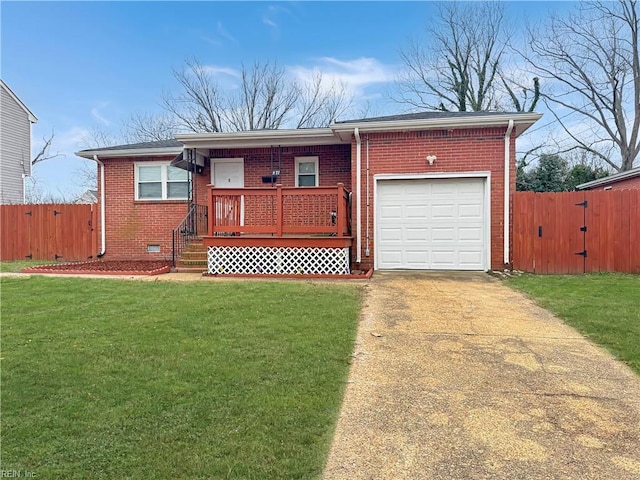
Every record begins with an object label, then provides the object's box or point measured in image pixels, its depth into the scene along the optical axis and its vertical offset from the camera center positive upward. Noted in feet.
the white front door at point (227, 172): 41.11 +6.10
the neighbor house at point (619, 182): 43.96 +6.02
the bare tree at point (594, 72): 69.97 +27.93
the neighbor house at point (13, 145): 68.49 +15.13
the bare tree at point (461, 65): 82.07 +33.49
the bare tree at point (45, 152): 98.48 +19.31
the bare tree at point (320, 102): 87.56 +27.39
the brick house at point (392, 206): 32.35 +2.33
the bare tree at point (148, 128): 94.17 +24.15
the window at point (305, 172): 40.11 +5.89
